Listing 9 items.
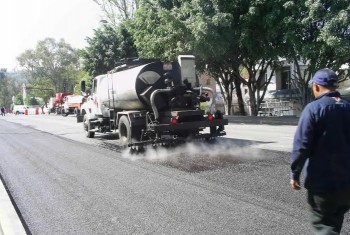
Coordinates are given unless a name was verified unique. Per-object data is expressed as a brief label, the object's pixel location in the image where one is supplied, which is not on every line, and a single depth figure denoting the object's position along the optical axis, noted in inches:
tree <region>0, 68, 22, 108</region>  5255.9
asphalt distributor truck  457.1
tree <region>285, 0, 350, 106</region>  709.3
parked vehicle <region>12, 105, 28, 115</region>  3020.9
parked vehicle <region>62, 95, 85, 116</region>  1930.4
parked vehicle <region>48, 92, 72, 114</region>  2236.2
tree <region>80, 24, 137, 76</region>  1485.0
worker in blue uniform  133.1
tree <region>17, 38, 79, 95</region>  3567.9
